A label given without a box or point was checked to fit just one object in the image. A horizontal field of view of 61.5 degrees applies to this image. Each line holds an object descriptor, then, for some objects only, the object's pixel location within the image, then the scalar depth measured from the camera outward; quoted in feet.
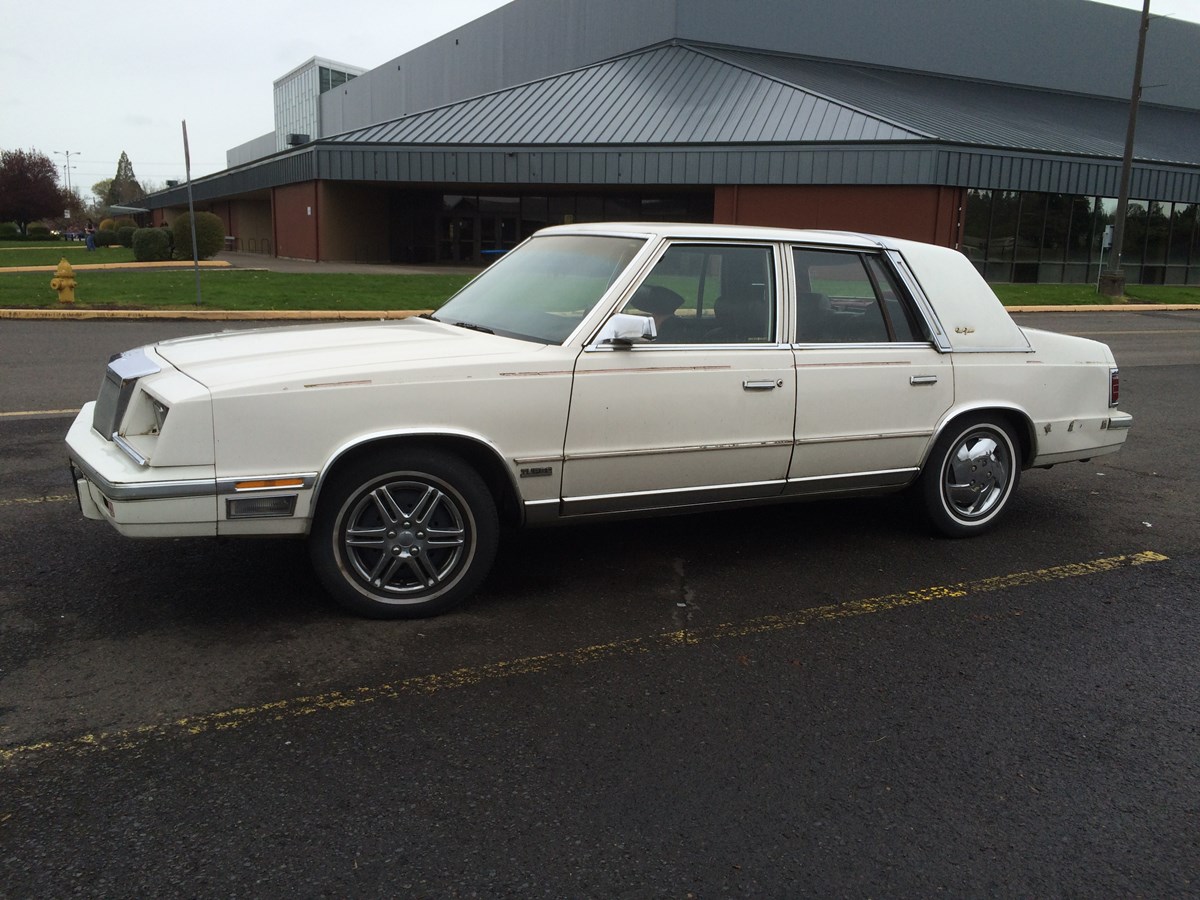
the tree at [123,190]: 401.29
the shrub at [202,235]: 102.73
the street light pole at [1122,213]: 88.94
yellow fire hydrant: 54.36
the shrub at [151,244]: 100.42
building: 103.30
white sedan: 12.82
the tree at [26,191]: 252.42
